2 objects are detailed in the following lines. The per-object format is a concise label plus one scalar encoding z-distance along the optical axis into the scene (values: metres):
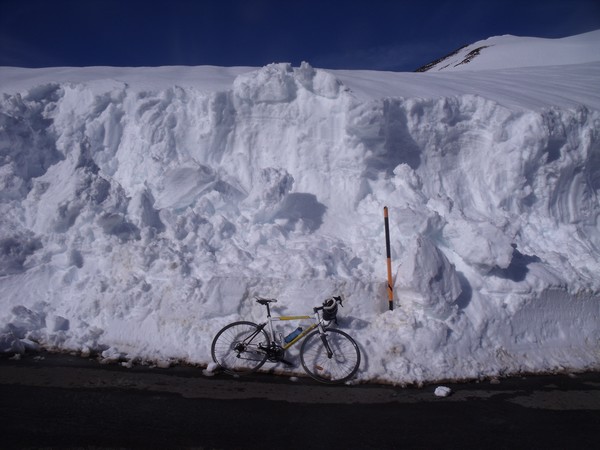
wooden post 5.91
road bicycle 5.14
